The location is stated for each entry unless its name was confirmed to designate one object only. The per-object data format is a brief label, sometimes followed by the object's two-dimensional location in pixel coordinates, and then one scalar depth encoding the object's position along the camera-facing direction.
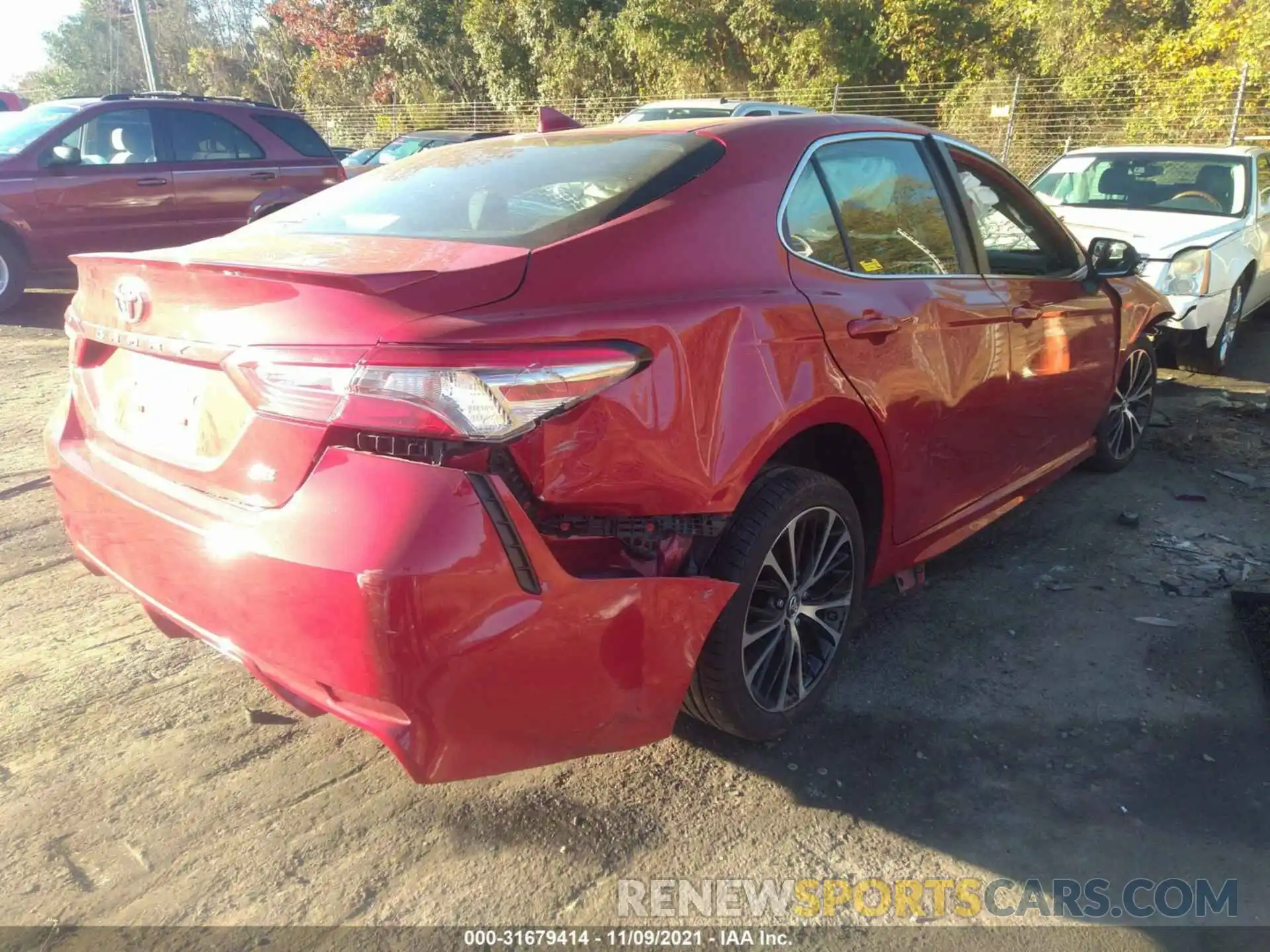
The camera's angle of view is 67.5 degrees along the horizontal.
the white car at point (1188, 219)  6.70
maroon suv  8.31
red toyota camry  1.89
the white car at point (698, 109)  11.05
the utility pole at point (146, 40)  19.17
